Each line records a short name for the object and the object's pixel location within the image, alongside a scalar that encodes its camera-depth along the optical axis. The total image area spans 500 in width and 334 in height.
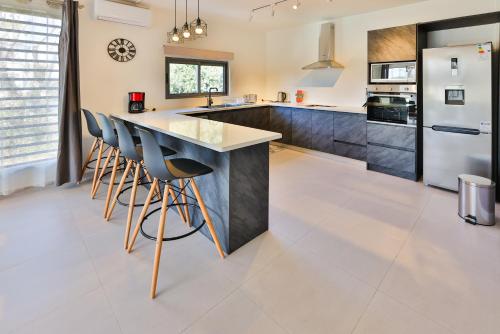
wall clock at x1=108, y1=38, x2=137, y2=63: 4.08
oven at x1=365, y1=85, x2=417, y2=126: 3.79
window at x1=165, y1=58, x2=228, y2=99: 4.89
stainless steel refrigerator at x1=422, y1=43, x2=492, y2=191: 3.10
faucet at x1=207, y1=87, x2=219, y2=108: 5.14
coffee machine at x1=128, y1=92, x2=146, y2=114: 4.23
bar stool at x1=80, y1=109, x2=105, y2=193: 3.45
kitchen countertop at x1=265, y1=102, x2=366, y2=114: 4.53
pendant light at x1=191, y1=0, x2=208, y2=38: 3.41
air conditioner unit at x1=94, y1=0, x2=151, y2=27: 3.74
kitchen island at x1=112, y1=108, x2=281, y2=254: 2.15
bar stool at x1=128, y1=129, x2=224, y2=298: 1.88
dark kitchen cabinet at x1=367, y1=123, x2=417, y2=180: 3.90
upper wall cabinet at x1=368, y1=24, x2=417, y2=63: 3.73
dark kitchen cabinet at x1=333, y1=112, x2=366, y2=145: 4.45
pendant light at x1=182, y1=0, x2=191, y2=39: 3.56
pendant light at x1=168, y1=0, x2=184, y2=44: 3.83
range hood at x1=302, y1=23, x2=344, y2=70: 5.02
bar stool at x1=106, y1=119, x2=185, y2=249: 2.34
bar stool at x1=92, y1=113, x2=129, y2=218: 2.90
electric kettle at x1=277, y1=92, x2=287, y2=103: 6.15
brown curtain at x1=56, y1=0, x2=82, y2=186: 3.46
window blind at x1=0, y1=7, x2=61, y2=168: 3.28
